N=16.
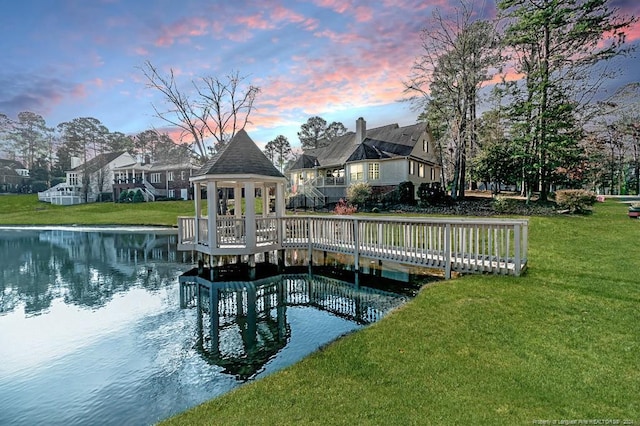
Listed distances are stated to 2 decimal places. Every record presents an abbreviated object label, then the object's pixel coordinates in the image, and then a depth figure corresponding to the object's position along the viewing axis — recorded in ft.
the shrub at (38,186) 169.37
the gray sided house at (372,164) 86.84
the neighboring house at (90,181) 142.10
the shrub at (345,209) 67.15
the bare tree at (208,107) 80.74
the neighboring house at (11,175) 168.96
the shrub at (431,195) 71.36
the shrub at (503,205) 55.42
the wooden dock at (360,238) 23.88
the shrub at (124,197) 128.26
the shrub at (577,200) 49.49
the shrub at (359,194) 74.43
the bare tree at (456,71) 68.33
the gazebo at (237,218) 33.50
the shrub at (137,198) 126.93
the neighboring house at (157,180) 134.62
